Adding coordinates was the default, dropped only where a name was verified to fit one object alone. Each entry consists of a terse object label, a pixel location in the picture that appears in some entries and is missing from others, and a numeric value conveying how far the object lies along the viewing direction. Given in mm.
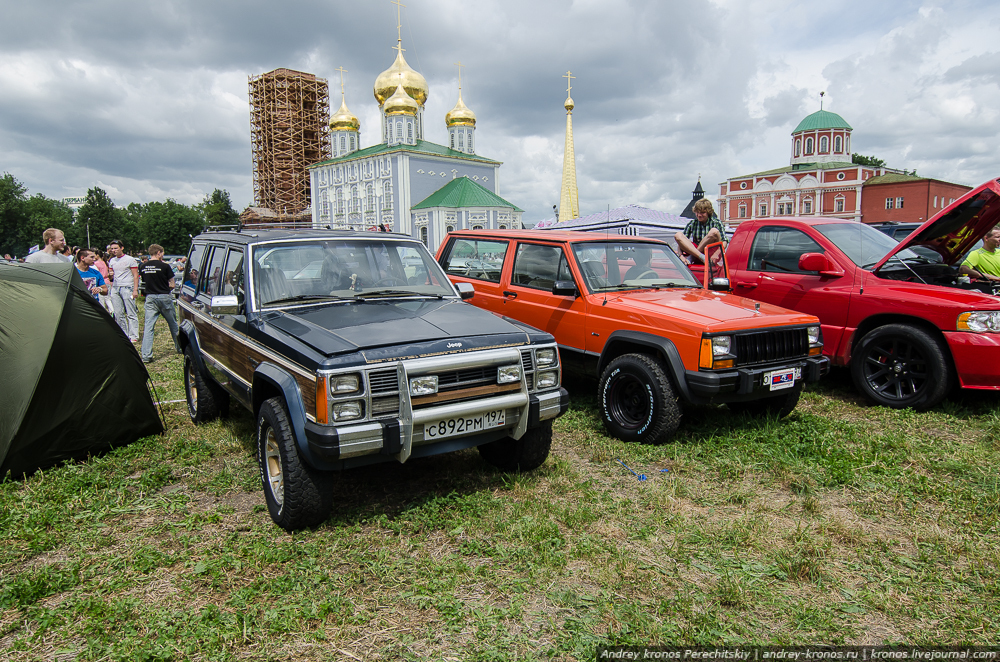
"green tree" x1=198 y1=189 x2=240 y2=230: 97162
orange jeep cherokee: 4926
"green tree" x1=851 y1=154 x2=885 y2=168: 79000
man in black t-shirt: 9766
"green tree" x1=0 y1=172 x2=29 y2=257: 78562
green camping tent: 4715
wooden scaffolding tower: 67688
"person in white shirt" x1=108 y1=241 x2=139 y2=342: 10526
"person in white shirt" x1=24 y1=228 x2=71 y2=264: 8625
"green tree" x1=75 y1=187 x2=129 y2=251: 84438
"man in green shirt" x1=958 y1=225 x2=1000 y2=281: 7168
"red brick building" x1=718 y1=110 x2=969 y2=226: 63750
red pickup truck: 5672
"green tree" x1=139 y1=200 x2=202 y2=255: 99438
